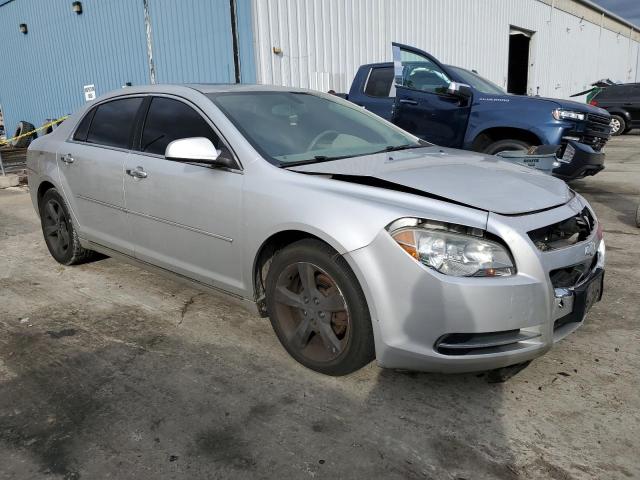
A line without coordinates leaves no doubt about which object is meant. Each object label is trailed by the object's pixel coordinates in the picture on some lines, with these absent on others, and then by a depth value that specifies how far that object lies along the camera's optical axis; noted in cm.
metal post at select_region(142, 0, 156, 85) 1171
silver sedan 230
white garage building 1039
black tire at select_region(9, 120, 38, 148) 1747
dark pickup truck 621
